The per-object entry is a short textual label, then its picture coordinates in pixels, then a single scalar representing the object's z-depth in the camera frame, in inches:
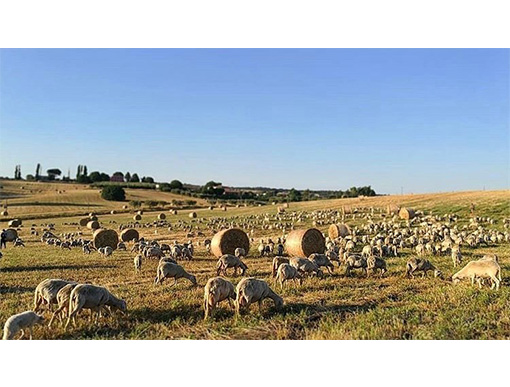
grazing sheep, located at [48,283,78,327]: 374.9
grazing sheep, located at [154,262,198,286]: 547.2
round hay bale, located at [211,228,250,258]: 845.2
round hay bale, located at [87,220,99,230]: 1851.7
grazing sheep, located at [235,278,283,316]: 395.9
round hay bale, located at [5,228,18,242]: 1326.3
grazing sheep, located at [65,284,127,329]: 365.1
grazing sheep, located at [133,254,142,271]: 690.2
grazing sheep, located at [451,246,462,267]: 659.3
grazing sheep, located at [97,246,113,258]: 915.0
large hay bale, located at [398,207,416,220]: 1603.1
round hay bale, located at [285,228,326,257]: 812.6
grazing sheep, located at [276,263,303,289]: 516.4
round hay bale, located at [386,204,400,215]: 1760.6
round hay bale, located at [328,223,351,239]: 1221.7
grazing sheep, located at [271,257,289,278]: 604.1
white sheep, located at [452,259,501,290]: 478.6
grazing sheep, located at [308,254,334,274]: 622.5
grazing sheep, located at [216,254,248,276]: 624.7
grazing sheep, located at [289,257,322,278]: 564.7
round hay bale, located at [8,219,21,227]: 1952.5
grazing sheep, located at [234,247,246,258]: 804.6
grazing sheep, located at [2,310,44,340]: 327.9
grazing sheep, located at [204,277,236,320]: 394.9
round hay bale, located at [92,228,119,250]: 1104.2
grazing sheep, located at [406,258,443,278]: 573.3
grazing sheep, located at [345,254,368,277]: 609.0
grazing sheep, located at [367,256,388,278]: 599.2
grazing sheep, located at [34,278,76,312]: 395.5
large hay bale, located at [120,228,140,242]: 1294.3
